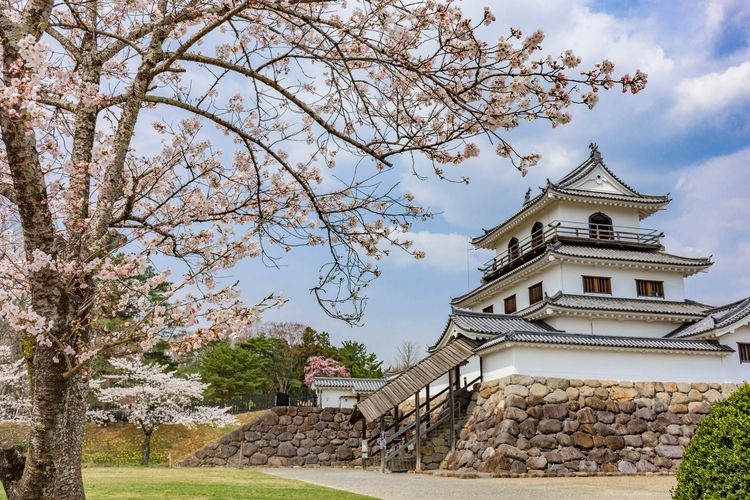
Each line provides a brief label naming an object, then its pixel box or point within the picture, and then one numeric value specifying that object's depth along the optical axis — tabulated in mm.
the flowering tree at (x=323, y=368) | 34219
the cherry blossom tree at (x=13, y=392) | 22453
